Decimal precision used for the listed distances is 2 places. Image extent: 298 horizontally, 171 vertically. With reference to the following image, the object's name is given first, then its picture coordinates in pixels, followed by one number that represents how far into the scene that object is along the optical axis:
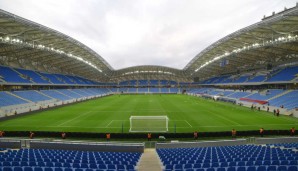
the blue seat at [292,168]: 5.72
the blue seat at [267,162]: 6.71
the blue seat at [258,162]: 6.82
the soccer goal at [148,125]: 19.73
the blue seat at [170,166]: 7.02
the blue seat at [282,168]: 5.80
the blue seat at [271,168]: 5.84
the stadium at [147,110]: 8.67
